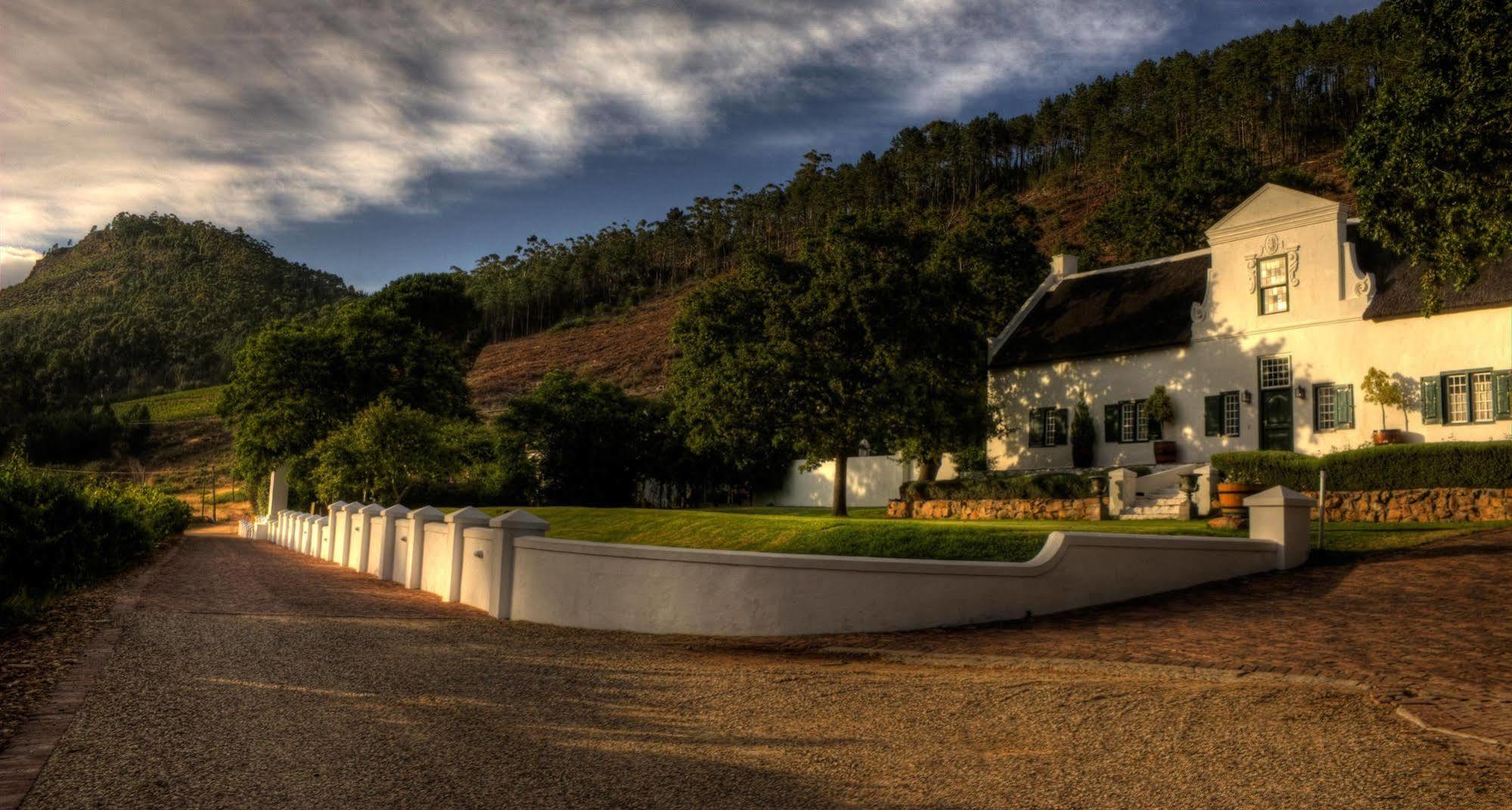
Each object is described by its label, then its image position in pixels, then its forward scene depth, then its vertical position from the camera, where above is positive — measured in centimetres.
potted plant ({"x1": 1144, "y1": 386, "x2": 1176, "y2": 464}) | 2927 +232
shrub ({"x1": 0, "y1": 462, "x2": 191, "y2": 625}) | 1573 -116
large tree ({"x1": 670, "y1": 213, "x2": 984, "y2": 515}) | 3077 +441
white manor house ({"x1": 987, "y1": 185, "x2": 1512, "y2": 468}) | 2423 +408
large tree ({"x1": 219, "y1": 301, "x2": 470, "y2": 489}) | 4666 +442
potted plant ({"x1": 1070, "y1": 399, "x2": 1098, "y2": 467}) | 3153 +170
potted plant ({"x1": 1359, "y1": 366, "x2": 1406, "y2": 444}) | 2445 +258
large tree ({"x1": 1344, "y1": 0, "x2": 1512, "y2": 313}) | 1545 +563
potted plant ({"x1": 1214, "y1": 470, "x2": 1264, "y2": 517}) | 1950 +2
